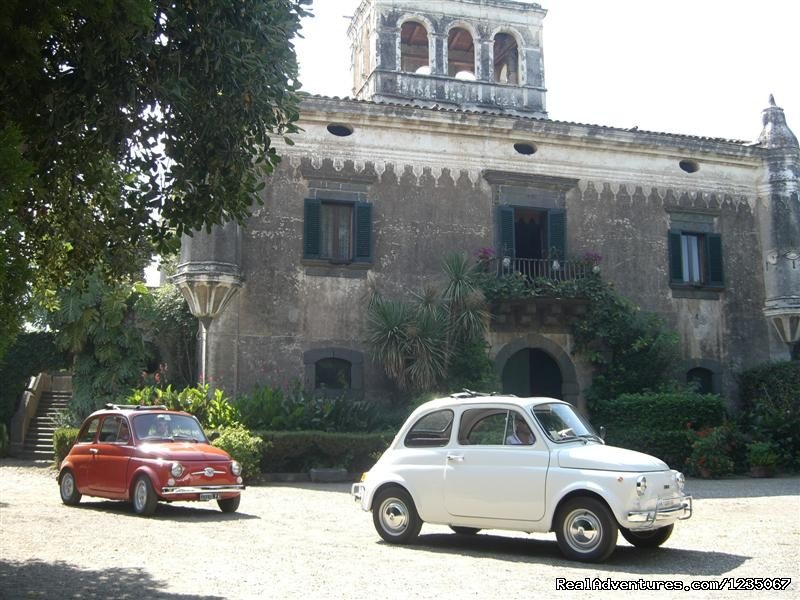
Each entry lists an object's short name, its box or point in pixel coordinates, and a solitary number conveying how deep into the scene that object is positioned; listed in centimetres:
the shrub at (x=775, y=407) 1939
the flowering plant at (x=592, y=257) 2105
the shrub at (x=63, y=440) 1878
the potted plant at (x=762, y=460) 1841
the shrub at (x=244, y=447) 1590
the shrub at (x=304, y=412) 1738
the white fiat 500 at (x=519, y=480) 845
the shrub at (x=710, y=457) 1820
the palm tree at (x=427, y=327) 1852
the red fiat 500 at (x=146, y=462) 1205
